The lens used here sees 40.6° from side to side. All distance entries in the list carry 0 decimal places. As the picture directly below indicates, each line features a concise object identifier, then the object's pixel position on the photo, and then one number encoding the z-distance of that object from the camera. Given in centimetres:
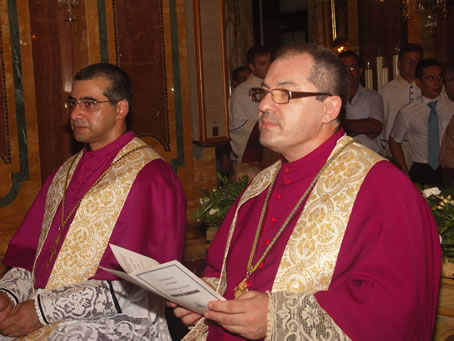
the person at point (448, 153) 524
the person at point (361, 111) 582
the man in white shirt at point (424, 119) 642
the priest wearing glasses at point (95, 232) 298
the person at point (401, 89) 771
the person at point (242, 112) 754
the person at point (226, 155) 812
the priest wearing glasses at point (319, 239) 212
